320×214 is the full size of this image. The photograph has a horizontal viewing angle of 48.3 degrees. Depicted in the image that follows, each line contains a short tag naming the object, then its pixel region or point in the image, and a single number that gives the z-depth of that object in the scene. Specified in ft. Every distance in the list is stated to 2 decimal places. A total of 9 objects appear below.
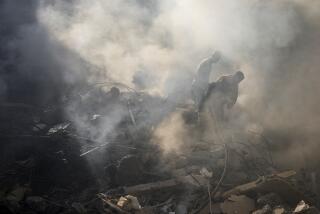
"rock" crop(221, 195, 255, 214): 21.85
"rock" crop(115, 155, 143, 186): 24.08
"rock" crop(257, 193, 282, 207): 22.18
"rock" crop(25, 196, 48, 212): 21.07
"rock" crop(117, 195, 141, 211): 21.21
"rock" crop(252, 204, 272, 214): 21.20
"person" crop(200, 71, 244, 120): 31.17
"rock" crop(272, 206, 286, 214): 20.79
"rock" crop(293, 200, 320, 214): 20.20
